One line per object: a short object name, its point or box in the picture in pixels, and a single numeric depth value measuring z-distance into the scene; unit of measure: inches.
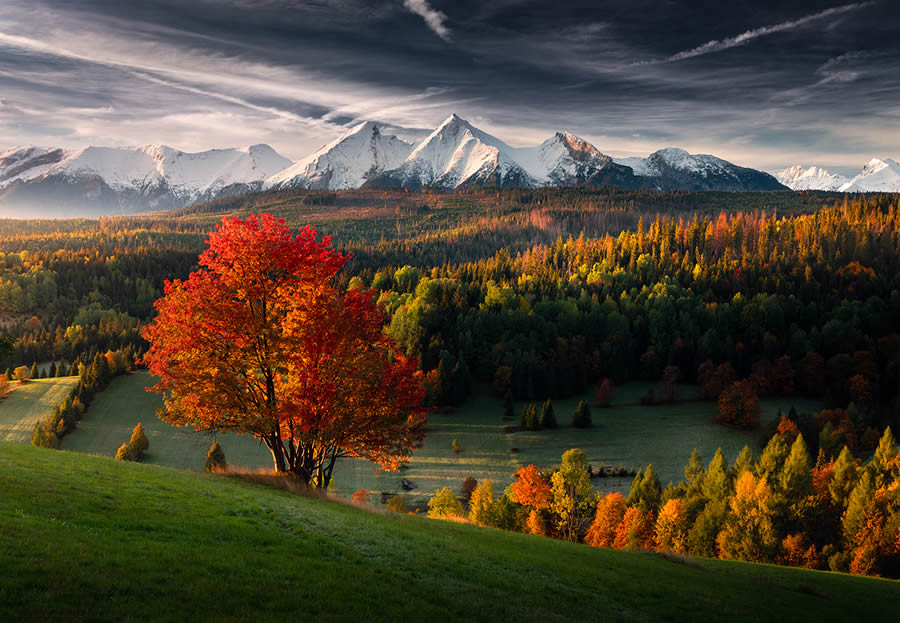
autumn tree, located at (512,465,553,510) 2807.6
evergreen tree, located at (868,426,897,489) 2532.0
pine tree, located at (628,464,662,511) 2992.1
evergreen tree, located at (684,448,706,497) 2925.7
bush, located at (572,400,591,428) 4874.5
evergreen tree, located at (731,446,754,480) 2861.0
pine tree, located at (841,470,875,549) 2420.0
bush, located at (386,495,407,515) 3186.3
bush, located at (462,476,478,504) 3641.7
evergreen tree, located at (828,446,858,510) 2701.8
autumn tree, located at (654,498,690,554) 2583.7
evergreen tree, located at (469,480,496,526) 2857.3
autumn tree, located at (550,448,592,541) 2711.6
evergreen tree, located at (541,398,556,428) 4872.0
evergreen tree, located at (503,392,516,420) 5270.7
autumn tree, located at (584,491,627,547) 2797.7
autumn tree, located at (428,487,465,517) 3043.8
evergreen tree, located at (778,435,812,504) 2593.5
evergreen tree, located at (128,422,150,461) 4160.9
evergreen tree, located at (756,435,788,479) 2765.7
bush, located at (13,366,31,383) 5930.1
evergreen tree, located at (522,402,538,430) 4852.4
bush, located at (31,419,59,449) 3903.3
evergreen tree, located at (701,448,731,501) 2755.9
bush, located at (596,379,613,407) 5487.2
